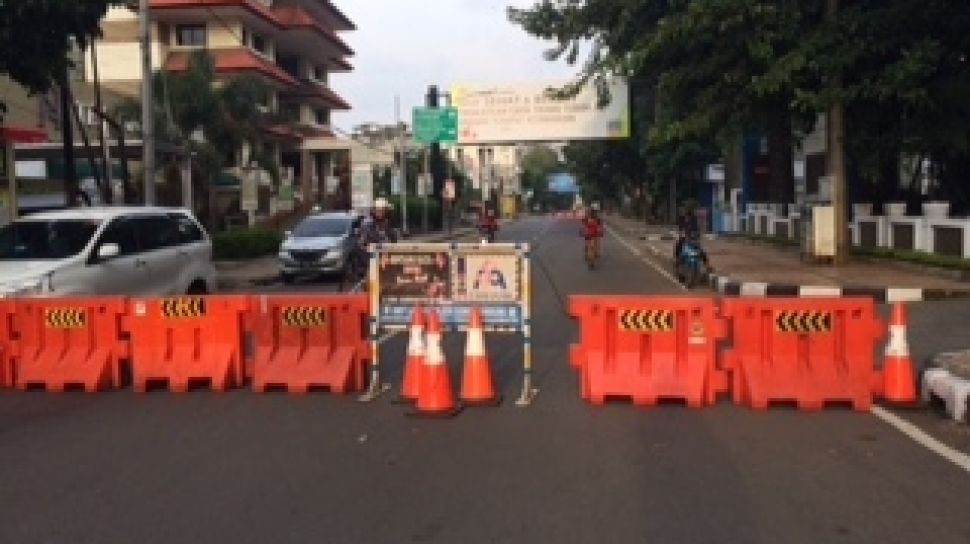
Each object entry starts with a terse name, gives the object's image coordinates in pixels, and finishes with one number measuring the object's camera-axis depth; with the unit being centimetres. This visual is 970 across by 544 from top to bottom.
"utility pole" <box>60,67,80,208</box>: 2472
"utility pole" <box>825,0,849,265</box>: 2291
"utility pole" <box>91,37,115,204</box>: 2818
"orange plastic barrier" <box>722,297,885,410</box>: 909
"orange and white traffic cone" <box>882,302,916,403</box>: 911
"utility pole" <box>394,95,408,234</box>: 5394
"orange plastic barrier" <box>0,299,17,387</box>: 1074
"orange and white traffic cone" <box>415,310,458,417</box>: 887
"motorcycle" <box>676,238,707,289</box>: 2141
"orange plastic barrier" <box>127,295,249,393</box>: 1029
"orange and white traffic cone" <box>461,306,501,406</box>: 927
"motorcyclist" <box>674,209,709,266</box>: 2180
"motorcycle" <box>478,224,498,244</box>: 3550
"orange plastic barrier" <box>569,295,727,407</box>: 923
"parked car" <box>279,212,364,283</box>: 2495
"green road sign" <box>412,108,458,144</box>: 5222
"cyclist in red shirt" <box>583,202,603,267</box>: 2742
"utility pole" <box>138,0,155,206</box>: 2333
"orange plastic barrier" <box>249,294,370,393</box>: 1005
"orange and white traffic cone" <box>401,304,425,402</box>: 936
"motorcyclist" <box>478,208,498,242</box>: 3534
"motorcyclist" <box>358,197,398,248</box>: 1981
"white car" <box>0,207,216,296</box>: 1263
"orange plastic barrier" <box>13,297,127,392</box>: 1050
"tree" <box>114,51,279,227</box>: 3688
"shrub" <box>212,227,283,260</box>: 3183
